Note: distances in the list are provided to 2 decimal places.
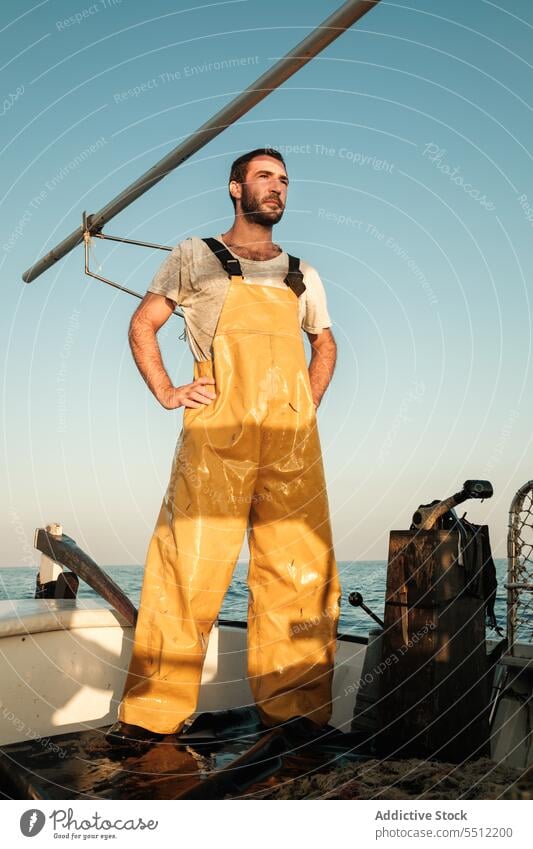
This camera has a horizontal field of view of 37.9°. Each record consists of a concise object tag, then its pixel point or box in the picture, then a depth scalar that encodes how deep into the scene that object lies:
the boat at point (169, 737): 2.70
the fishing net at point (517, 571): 3.25
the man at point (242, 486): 3.19
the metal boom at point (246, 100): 3.10
